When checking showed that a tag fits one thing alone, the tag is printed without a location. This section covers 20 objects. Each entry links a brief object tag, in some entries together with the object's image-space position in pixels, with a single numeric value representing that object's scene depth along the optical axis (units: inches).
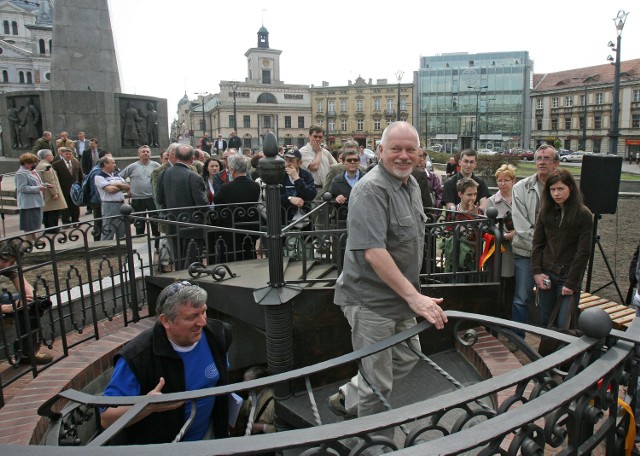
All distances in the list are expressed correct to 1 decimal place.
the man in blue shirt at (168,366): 118.1
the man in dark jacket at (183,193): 256.4
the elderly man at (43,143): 459.5
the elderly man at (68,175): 402.3
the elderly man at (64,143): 450.9
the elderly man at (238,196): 265.4
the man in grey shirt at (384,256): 107.8
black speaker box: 246.7
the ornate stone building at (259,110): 3715.6
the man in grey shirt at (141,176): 340.5
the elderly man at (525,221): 201.6
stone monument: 569.0
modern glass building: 3393.2
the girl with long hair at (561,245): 171.2
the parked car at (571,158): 2005.0
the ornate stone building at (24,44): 3265.3
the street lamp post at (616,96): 748.6
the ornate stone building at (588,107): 2677.2
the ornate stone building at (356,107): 3843.5
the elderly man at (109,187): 313.3
